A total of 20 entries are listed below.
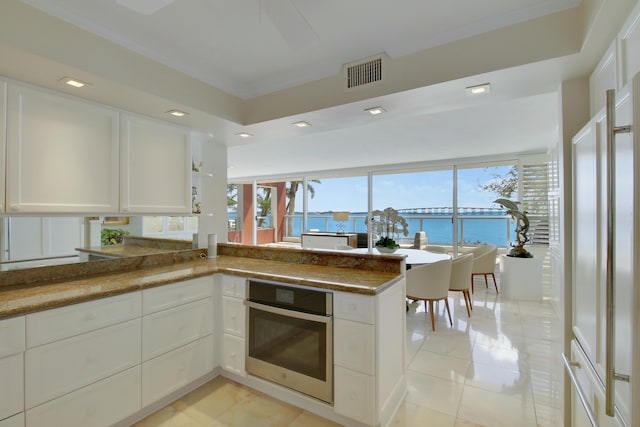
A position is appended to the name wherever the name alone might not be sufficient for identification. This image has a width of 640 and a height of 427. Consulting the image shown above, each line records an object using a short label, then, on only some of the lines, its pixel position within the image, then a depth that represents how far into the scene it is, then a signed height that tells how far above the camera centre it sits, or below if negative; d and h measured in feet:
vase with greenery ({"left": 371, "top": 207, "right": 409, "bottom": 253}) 13.62 -0.51
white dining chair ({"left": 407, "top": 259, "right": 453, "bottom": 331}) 10.78 -2.45
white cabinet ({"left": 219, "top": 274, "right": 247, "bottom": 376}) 7.36 -2.70
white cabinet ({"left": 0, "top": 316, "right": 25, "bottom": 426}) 4.50 -2.29
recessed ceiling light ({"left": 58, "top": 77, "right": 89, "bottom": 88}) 5.80 +2.62
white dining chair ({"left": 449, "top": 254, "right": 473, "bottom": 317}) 12.12 -2.45
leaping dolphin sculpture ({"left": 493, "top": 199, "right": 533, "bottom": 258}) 14.92 -0.79
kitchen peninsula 4.97 -2.34
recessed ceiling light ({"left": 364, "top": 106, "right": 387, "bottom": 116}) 7.52 +2.64
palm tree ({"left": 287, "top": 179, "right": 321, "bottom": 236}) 31.24 +1.41
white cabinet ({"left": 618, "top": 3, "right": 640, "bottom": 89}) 3.70 +2.18
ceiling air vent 6.79 +3.28
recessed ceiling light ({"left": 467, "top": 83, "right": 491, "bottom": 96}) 6.25 +2.65
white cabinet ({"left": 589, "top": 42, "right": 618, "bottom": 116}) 4.58 +2.30
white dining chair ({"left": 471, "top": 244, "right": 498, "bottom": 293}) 15.57 -2.58
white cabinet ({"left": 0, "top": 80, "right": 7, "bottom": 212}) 5.49 +1.55
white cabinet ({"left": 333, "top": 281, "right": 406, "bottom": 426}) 5.56 -2.72
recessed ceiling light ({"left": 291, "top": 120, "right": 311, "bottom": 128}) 8.59 +2.62
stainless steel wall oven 6.08 -2.67
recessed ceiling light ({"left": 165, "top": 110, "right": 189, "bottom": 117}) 7.67 +2.64
